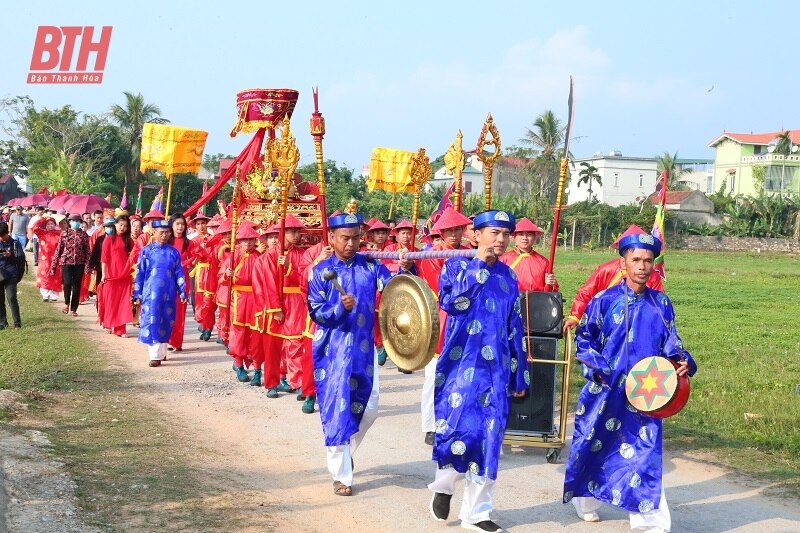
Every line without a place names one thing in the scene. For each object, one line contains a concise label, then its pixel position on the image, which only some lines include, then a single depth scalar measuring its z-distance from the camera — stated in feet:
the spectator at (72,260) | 55.16
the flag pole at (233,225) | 37.73
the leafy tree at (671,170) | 228.22
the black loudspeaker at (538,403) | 24.73
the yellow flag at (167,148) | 48.14
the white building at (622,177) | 244.01
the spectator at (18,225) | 88.22
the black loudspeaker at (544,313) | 24.09
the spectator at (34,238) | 83.45
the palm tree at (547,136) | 207.51
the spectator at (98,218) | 68.64
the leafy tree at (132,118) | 201.26
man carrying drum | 18.78
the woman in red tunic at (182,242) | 48.21
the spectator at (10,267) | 46.75
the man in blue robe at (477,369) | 18.61
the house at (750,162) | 221.25
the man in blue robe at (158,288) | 39.65
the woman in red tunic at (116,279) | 47.83
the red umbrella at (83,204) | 94.38
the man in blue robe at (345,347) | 21.25
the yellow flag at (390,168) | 49.05
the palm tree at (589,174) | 216.33
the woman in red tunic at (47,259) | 62.49
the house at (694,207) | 192.24
